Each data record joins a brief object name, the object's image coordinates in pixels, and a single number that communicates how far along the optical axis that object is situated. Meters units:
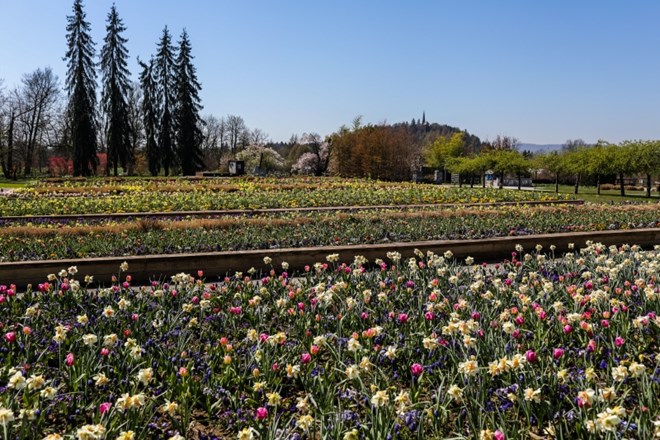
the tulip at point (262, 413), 2.82
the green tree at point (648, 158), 27.22
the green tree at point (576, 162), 31.73
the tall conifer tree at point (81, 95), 42.34
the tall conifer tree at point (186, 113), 48.09
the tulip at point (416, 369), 3.35
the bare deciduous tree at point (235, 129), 77.88
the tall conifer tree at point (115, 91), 44.69
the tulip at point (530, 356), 3.27
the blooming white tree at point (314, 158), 54.65
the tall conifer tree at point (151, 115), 48.53
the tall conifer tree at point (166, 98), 48.28
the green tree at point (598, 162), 29.67
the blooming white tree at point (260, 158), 58.00
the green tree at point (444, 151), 54.62
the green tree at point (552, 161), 35.42
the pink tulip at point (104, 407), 2.81
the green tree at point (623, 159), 28.15
